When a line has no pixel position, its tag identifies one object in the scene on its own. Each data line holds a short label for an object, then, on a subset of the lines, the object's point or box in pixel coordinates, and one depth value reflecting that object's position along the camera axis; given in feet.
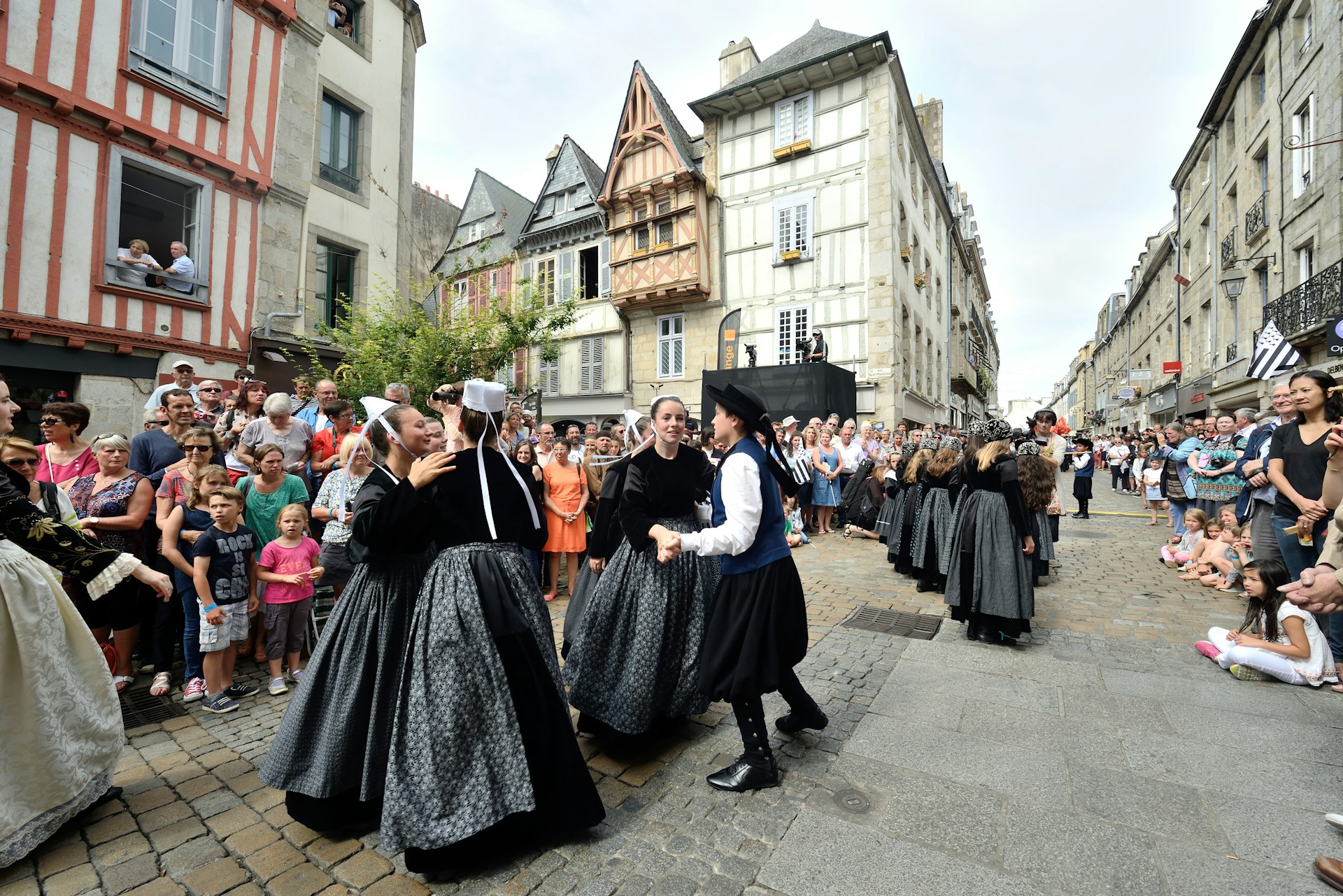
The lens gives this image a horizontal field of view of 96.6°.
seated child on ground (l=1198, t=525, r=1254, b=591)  22.15
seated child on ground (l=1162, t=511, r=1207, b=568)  25.71
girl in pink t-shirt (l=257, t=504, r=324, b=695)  14.07
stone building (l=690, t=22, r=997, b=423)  60.13
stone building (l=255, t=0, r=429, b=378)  39.50
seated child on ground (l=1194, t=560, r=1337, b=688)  13.28
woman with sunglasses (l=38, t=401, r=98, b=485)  14.88
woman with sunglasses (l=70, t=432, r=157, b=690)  13.84
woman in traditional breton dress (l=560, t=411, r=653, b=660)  12.20
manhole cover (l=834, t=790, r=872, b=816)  8.90
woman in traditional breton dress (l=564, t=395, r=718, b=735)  10.35
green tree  41.47
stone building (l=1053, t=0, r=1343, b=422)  47.55
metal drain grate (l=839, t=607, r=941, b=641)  17.61
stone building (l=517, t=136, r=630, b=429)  77.66
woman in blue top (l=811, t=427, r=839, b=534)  36.27
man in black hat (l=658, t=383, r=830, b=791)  9.21
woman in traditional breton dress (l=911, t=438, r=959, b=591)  21.25
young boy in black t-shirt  13.10
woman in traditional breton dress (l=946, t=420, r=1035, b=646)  15.76
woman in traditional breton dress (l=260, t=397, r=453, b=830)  8.00
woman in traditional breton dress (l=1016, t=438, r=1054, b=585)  18.70
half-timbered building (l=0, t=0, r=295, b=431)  29.07
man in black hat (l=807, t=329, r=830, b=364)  52.06
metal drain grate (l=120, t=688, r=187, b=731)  12.47
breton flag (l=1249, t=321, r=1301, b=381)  29.91
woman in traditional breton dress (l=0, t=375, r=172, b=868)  8.16
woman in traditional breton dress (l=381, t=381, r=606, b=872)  7.41
